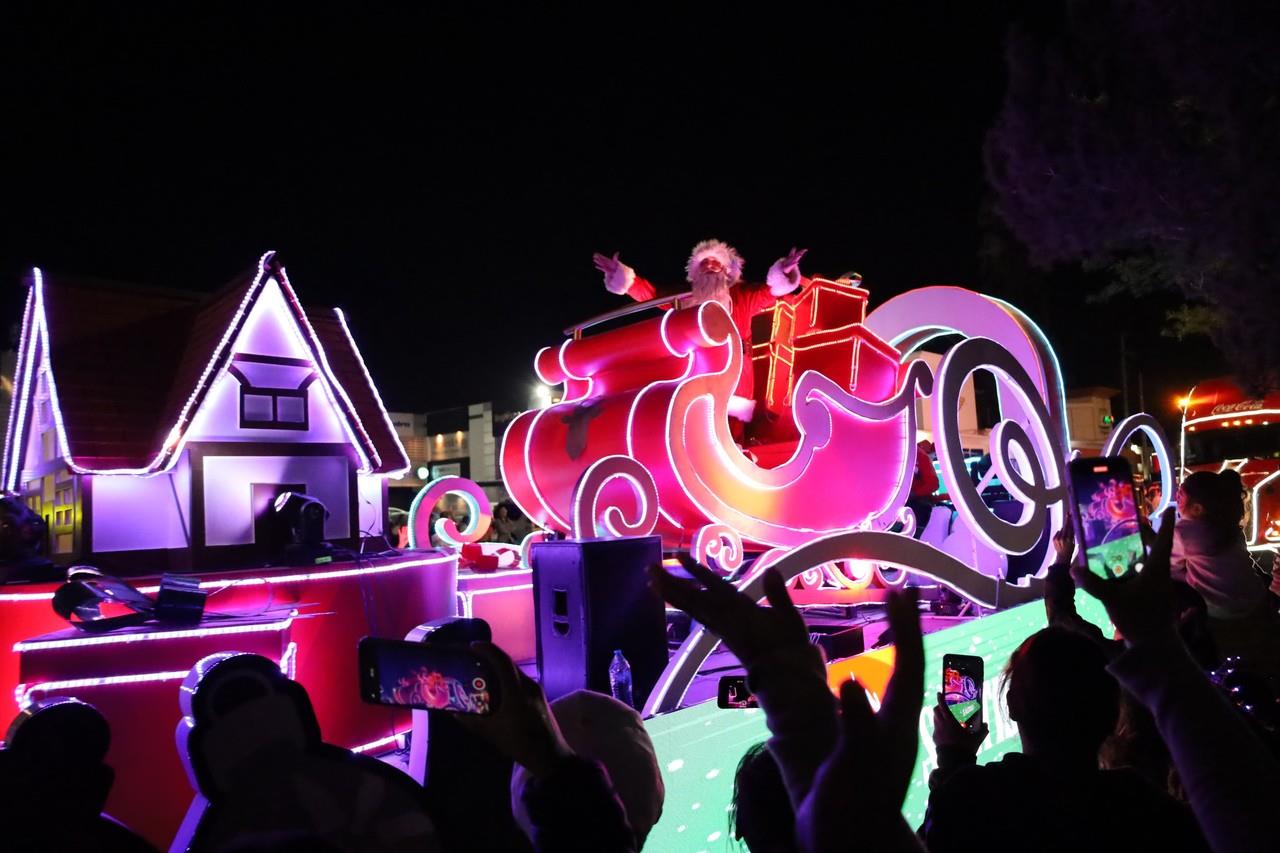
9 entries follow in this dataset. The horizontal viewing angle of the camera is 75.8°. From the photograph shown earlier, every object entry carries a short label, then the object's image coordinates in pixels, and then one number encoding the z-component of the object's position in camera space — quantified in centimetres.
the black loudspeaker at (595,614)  417
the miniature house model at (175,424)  698
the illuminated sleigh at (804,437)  546
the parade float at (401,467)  496
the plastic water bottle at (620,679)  414
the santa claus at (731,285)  744
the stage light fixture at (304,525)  696
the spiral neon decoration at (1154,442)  720
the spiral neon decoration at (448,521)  825
